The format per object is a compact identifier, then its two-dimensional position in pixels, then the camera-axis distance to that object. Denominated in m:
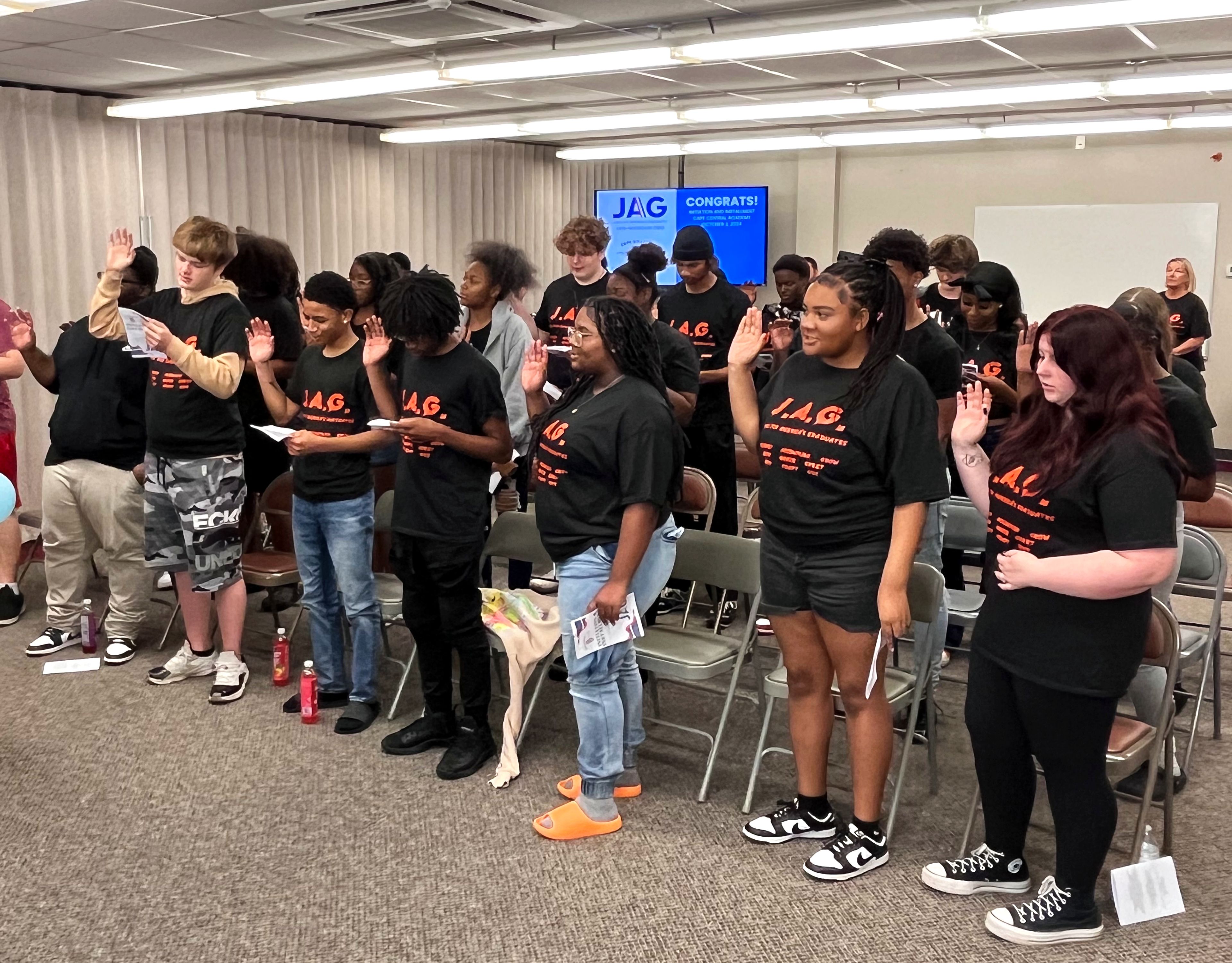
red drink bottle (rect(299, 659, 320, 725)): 4.10
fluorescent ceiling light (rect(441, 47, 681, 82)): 5.39
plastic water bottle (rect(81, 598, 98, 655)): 4.87
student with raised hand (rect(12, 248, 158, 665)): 4.70
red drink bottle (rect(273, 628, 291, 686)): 4.47
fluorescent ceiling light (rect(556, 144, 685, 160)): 9.90
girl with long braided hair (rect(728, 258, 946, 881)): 2.80
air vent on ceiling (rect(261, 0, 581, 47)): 4.85
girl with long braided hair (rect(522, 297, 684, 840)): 3.10
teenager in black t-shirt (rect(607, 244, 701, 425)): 4.31
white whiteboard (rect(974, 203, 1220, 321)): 9.43
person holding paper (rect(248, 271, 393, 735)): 3.88
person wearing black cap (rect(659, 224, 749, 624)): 5.05
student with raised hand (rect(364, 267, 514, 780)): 3.52
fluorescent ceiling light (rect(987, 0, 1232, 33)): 4.33
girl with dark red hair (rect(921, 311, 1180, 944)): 2.45
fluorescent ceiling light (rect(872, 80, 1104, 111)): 6.97
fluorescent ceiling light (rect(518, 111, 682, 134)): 8.12
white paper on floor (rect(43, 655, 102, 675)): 4.67
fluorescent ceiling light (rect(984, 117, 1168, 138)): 8.48
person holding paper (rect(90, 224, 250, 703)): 4.05
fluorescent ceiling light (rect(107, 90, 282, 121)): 6.80
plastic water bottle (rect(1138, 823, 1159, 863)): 3.10
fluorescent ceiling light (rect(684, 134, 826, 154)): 9.30
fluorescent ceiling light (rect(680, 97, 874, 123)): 7.62
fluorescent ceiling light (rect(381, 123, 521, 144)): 8.69
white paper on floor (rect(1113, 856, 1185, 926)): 2.83
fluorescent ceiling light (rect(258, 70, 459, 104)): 6.13
